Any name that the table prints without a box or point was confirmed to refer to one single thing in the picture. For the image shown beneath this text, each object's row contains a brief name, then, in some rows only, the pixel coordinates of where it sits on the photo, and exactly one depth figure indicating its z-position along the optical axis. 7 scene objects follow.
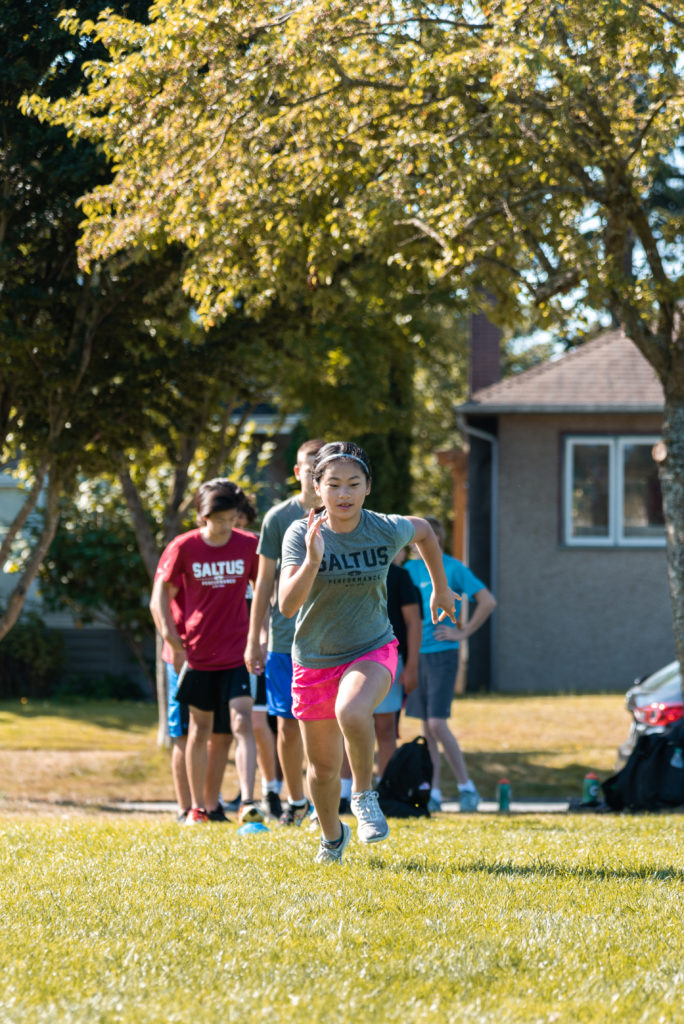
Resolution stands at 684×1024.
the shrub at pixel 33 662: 42.44
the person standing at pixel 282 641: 14.68
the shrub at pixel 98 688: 42.53
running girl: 11.48
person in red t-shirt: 16.94
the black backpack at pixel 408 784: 17.73
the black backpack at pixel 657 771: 19.69
